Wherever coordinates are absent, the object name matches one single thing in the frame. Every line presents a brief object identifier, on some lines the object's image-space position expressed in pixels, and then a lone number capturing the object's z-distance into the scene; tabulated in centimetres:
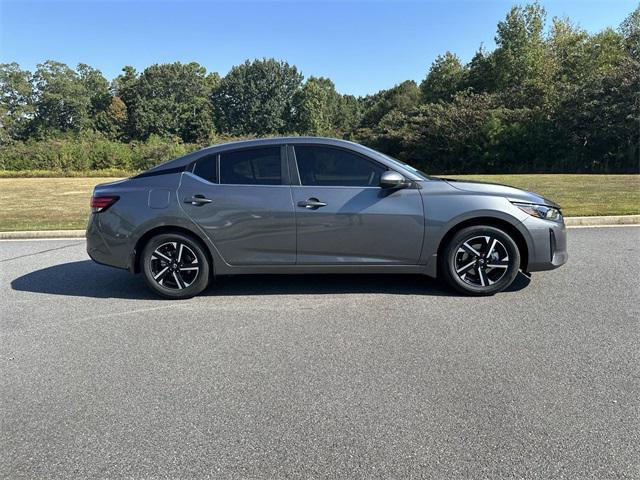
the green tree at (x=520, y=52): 4159
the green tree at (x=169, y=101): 7431
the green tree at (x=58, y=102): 7606
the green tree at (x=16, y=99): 6738
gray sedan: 486
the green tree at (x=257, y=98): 7819
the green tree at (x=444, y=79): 5247
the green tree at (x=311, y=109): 7788
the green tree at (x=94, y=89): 8231
